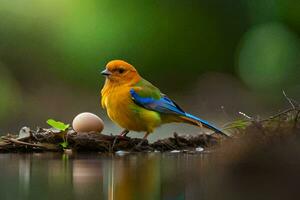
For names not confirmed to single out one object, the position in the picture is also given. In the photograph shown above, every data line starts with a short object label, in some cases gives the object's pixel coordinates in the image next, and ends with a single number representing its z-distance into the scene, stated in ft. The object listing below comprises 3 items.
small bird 26.89
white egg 26.94
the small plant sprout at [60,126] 26.04
